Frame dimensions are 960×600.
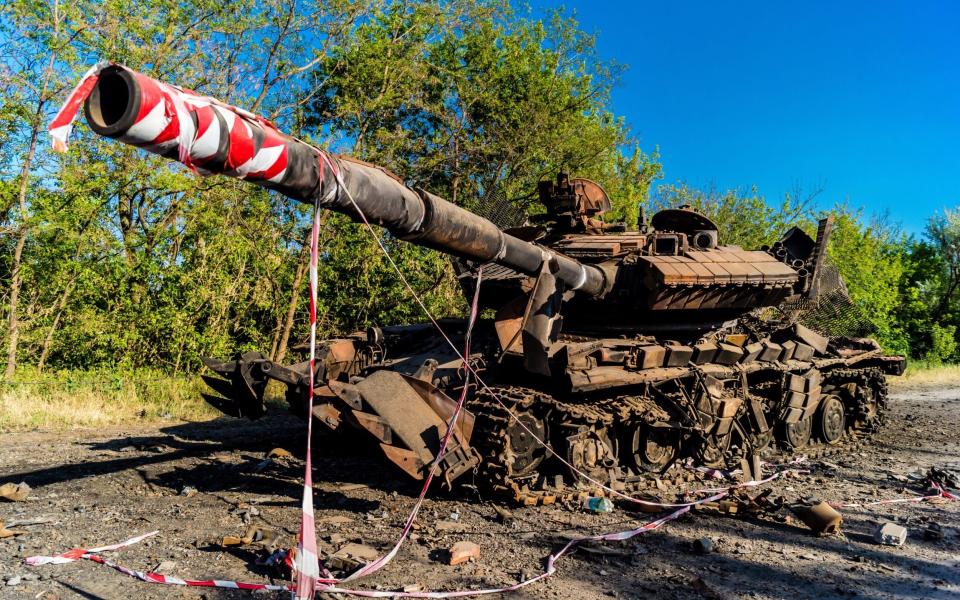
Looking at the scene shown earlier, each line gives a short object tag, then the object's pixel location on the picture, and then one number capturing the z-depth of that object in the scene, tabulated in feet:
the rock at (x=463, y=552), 15.90
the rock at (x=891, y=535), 18.26
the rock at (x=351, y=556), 15.38
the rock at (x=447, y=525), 18.63
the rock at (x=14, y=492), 19.67
